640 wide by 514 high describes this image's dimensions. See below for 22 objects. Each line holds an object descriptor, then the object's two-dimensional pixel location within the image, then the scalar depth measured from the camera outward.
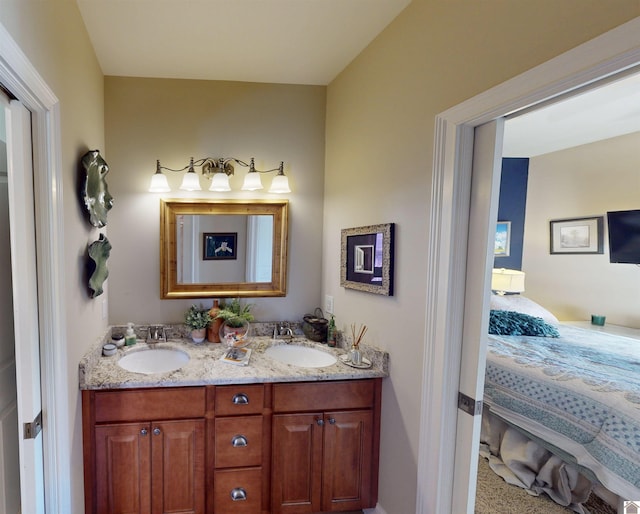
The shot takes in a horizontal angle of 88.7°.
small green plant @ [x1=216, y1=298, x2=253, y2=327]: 2.10
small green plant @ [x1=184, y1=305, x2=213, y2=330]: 2.12
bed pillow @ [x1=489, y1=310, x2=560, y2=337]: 2.85
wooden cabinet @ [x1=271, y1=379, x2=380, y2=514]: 1.71
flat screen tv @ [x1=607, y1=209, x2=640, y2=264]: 3.02
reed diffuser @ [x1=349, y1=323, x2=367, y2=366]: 1.79
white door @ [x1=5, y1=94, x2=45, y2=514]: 1.08
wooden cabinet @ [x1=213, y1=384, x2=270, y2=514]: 1.66
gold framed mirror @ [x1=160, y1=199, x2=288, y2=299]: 2.19
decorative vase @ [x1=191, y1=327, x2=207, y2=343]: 2.12
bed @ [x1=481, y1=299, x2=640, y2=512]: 1.68
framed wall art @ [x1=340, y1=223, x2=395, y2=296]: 1.62
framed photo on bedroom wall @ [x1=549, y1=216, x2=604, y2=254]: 3.40
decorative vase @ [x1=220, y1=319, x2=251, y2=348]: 1.98
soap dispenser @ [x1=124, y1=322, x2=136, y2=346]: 2.03
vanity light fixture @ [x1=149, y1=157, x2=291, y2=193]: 2.10
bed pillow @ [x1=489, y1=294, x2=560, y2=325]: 3.38
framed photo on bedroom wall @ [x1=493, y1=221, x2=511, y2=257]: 3.96
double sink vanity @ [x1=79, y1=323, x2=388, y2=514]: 1.59
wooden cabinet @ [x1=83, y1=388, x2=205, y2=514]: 1.58
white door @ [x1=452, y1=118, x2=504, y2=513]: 1.13
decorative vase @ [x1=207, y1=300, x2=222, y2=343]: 2.15
